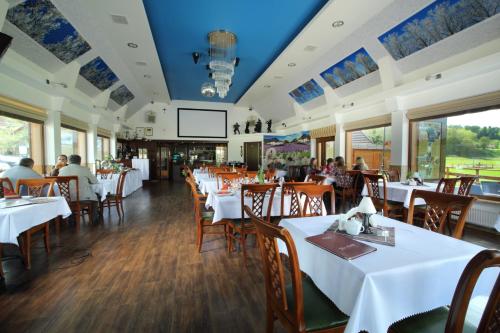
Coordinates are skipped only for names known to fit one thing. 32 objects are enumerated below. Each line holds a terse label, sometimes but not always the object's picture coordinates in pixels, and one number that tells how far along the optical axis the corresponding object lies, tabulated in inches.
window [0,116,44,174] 193.8
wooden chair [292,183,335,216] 105.5
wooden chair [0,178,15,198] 127.1
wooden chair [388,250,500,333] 31.9
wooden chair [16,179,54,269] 109.0
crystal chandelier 227.0
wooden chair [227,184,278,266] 110.3
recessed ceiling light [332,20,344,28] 189.3
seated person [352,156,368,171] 244.6
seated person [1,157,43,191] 151.6
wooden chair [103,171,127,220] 200.7
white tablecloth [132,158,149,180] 445.0
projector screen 526.0
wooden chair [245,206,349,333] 46.8
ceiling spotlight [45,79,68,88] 213.4
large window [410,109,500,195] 177.2
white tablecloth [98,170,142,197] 211.0
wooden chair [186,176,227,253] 128.0
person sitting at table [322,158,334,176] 257.1
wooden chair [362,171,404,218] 155.2
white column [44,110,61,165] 233.1
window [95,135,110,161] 379.0
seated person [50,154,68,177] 193.3
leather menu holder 49.2
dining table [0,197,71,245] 90.9
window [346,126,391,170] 269.2
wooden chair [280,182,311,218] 110.5
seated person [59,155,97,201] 176.1
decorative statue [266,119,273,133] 506.9
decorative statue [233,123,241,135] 534.6
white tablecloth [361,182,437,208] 157.9
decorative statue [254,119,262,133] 517.5
